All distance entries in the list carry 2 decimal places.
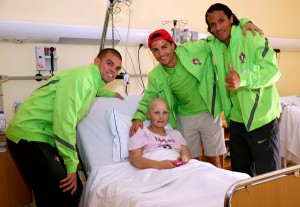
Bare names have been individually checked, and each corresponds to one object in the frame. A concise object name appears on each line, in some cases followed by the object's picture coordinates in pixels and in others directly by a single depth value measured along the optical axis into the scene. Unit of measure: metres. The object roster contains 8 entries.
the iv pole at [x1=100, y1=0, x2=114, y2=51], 2.74
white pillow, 2.35
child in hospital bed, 2.08
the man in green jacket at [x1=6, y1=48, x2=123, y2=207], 1.85
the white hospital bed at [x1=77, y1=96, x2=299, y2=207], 1.52
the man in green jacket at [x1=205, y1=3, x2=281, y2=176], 2.07
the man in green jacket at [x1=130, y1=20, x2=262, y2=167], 2.46
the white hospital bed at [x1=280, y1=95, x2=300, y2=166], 3.51
